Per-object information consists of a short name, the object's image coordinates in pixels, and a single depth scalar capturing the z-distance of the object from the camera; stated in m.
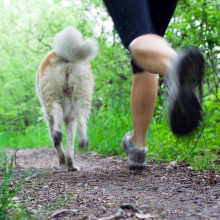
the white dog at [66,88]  2.31
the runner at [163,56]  1.29
